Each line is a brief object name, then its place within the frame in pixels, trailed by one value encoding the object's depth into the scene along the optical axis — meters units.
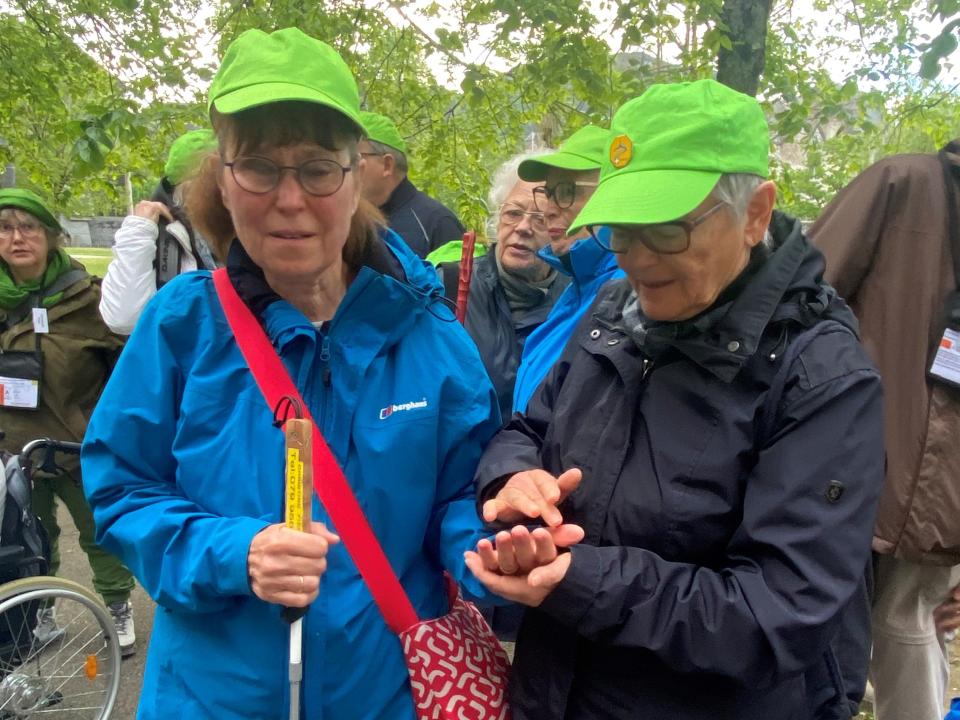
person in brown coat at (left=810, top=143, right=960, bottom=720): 2.15
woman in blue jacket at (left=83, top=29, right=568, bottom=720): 1.39
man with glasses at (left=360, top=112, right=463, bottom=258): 4.00
